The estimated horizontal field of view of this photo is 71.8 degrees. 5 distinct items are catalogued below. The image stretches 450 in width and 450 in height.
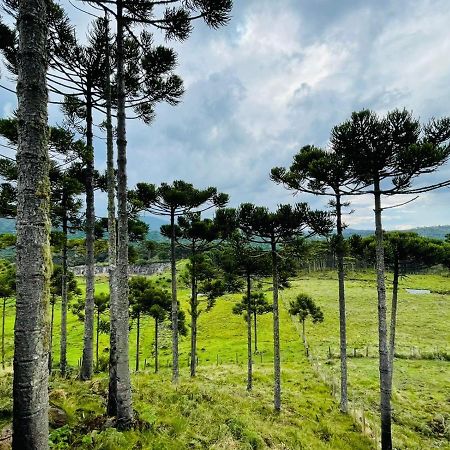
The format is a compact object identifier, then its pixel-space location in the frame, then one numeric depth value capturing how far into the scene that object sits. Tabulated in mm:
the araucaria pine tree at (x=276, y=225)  15492
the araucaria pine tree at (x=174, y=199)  16391
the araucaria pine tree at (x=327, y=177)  13117
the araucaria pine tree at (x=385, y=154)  10758
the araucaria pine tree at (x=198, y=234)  17711
